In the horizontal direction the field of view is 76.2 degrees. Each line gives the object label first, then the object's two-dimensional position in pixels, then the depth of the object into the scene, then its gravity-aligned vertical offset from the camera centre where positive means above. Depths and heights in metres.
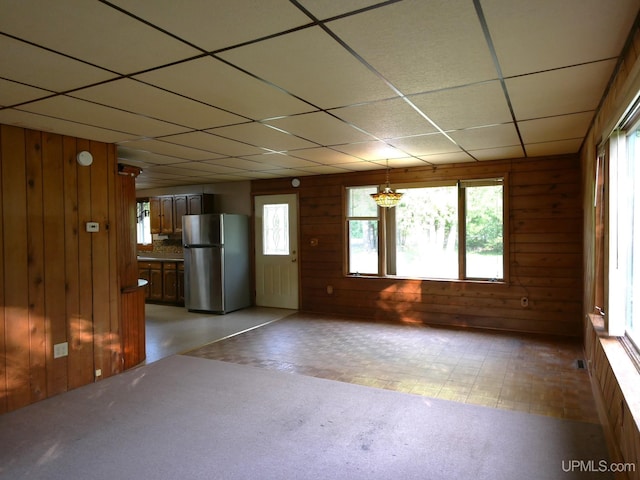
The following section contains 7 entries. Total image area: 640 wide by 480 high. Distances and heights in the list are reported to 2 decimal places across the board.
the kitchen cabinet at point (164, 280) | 7.35 -0.85
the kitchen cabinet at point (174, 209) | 7.32 +0.46
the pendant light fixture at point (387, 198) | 4.88 +0.40
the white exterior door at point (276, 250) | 6.82 -0.30
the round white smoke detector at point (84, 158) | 3.57 +0.68
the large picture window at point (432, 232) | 5.42 -0.02
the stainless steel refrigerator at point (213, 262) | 6.58 -0.48
